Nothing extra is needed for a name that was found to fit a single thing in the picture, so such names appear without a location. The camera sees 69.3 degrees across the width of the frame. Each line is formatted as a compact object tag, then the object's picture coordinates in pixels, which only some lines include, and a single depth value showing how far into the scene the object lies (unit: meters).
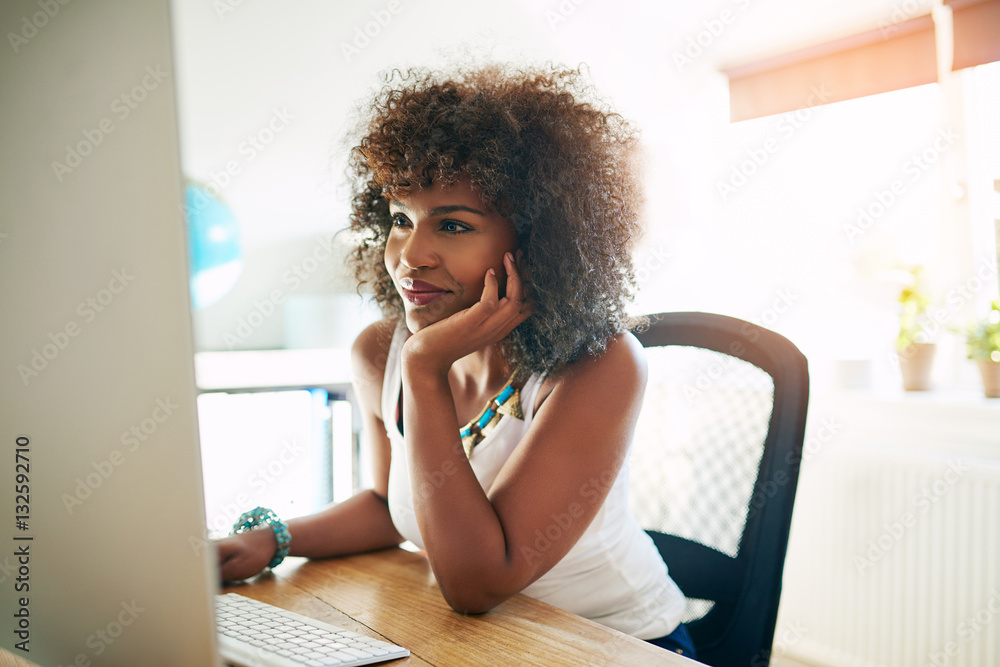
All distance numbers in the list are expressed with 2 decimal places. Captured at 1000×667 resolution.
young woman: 0.88
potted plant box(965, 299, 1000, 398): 2.05
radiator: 1.81
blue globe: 1.89
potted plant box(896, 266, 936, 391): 2.22
